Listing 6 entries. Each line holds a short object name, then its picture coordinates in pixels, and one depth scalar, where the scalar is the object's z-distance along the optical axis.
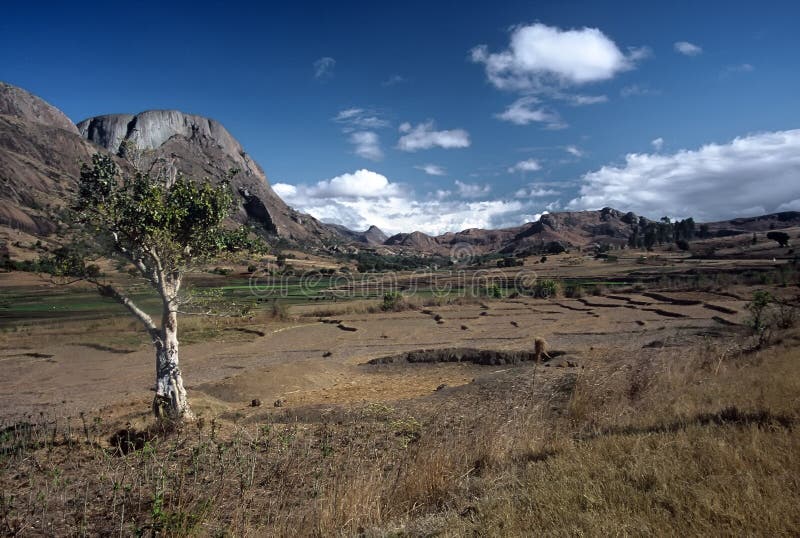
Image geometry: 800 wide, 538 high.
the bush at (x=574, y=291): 52.60
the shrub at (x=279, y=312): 40.03
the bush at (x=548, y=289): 53.28
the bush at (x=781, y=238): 93.31
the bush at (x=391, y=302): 45.34
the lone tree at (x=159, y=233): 9.25
